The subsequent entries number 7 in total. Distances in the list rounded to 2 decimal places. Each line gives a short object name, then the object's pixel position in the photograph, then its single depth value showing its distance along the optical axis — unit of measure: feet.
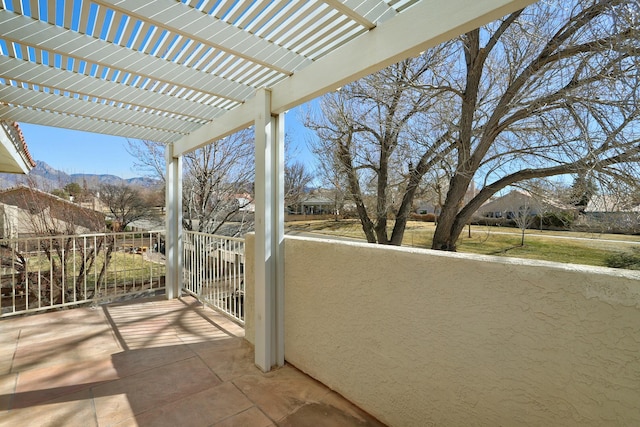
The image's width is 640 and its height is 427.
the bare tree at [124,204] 26.91
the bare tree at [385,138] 21.27
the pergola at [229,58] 5.84
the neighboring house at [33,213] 21.07
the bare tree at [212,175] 30.12
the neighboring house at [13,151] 12.90
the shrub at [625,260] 14.60
